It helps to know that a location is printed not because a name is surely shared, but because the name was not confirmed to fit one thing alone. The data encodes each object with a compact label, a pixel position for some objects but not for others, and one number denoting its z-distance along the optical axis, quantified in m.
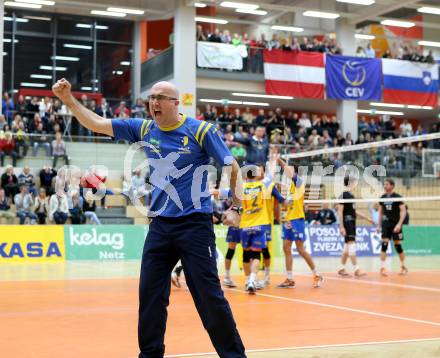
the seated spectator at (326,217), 25.11
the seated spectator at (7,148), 23.33
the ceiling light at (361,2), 31.77
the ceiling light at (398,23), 34.95
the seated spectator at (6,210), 21.62
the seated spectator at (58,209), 22.03
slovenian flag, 36.25
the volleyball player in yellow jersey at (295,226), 13.39
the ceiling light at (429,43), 41.00
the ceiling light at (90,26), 35.25
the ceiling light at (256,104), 39.66
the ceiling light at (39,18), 34.25
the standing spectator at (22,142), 23.58
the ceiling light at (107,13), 32.69
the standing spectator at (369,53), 36.78
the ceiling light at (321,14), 33.25
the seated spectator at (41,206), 22.28
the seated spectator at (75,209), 22.34
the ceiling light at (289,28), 36.42
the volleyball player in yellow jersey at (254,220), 12.23
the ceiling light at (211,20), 35.12
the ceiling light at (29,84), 34.50
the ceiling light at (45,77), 34.81
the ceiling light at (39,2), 30.91
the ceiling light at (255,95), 36.47
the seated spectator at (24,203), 22.00
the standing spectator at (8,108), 27.44
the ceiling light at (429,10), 33.45
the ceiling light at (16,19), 33.78
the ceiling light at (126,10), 31.84
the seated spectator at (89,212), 22.84
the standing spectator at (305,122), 34.44
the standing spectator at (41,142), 23.91
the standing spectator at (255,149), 25.02
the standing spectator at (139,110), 29.55
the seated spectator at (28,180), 22.77
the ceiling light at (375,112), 40.97
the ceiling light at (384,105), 39.69
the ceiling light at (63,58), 35.12
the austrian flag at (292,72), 34.03
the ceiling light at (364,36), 39.31
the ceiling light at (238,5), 30.98
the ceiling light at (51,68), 34.90
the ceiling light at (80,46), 35.25
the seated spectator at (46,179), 23.14
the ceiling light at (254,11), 33.66
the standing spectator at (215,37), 32.69
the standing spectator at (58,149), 24.20
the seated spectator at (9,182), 22.67
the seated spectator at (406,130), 36.84
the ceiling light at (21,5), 30.77
